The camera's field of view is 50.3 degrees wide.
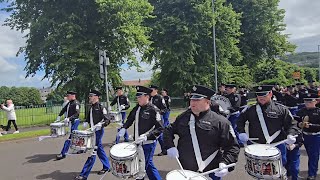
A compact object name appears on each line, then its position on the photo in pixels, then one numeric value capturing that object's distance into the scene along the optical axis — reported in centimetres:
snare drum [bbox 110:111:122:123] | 1181
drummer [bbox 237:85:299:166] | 526
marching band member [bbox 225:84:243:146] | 1042
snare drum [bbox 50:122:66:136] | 948
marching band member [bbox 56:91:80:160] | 965
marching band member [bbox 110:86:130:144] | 1192
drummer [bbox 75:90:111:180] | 749
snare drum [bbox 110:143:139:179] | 514
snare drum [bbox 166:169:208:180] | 354
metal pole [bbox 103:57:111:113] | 1516
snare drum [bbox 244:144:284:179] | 426
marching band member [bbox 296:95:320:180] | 671
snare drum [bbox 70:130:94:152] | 707
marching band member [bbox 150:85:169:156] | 1144
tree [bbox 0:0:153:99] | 2052
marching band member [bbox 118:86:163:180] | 601
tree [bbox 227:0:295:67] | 3597
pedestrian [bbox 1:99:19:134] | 1595
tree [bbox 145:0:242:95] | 2864
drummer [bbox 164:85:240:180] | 398
